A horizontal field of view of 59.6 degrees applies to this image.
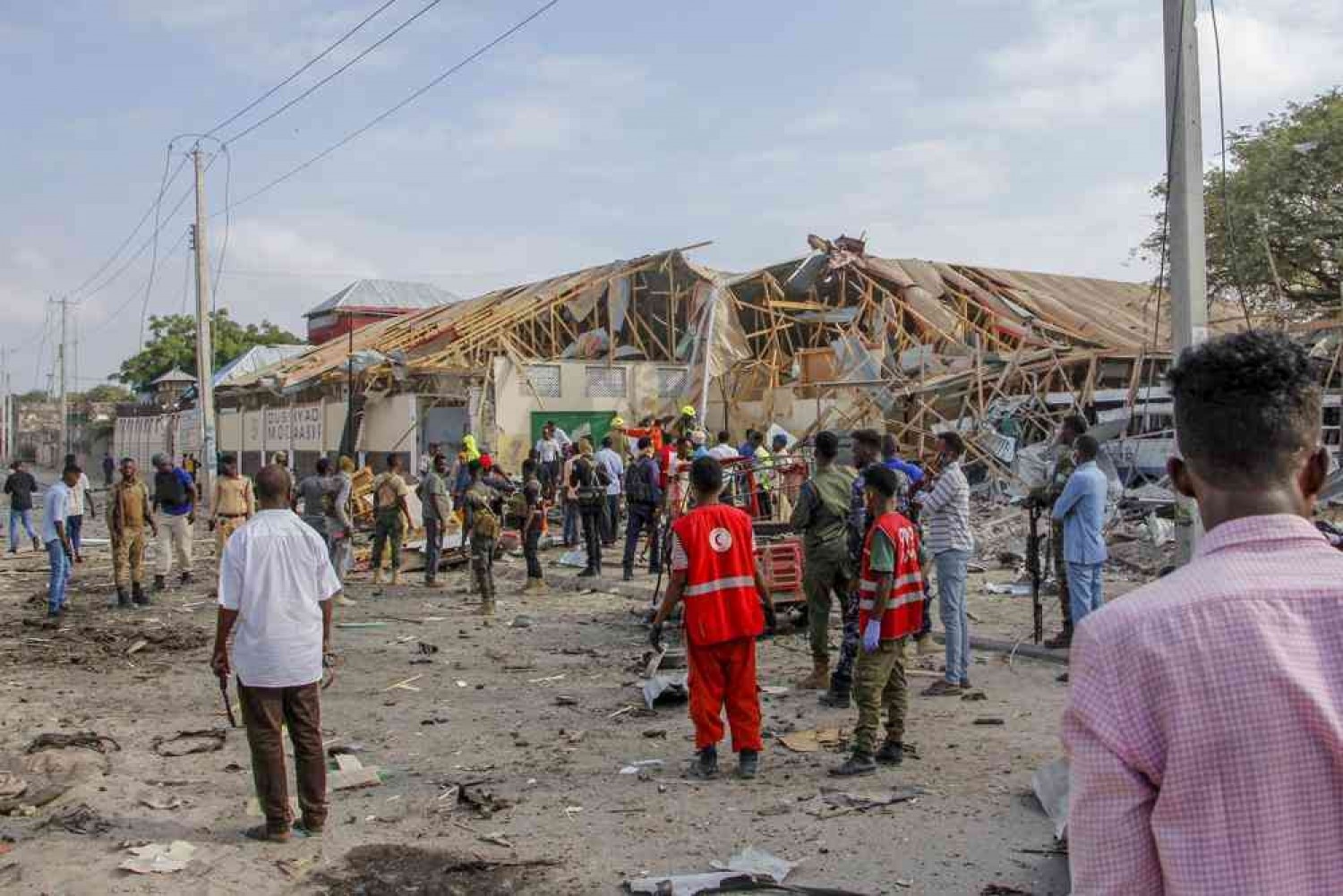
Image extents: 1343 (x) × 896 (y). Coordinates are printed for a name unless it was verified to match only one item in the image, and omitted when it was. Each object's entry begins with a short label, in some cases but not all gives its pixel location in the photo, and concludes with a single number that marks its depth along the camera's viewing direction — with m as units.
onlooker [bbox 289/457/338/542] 14.19
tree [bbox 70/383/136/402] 80.92
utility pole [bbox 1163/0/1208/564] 7.49
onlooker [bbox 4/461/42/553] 19.23
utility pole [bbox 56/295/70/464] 56.50
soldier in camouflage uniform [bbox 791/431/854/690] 8.76
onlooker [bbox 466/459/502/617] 13.28
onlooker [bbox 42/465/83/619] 13.41
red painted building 53.28
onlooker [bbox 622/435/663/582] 14.91
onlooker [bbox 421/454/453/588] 15.18
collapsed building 22.09
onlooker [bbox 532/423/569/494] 20.69
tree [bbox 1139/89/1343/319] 23.41
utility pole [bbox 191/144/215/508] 26.77
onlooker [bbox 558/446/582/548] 18.31
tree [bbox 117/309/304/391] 56.34
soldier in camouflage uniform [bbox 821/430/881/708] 8.30
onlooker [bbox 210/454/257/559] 14.23
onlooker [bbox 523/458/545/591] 14.08
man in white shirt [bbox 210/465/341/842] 5.83
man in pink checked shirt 1.70
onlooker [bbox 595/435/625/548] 17.58
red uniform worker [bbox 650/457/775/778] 6.64
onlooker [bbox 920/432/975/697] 8.33
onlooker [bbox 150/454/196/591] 14.30
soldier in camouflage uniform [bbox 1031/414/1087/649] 9.29
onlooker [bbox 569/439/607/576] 15.26
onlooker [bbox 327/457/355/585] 14.22
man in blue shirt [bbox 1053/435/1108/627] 8.84
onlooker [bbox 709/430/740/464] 15.51
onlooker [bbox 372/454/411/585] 15.18
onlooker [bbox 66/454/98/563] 15.27
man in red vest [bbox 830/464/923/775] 6.62
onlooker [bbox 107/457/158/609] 13.56
